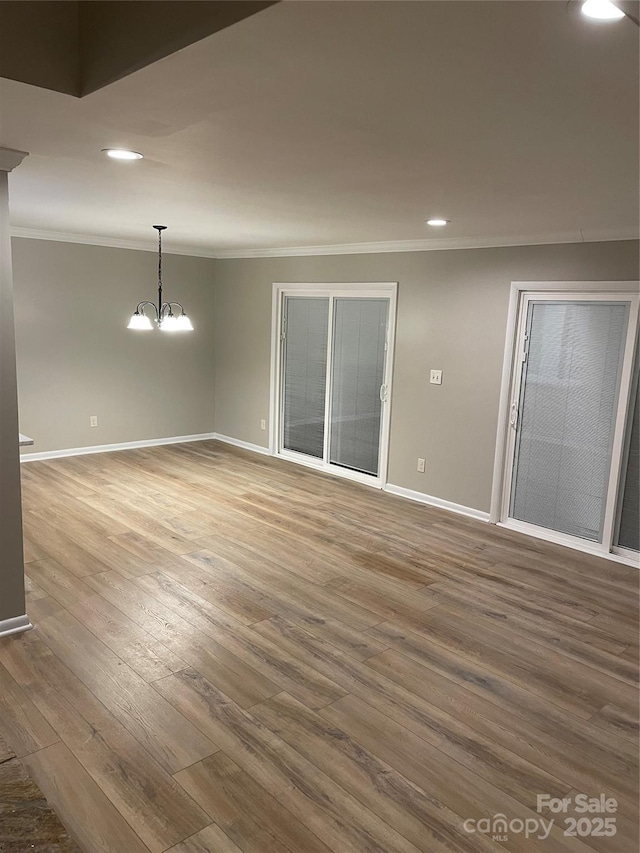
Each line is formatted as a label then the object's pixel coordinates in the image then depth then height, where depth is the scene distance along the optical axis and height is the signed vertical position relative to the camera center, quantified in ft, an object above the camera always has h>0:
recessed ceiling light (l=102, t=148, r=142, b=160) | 8.16 +2.35
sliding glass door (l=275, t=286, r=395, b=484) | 19.17 -1.26
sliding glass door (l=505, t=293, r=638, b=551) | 13.94 -1.52
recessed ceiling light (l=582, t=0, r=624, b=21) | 3.94 +2.18
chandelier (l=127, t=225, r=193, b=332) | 18.47 +0.33
